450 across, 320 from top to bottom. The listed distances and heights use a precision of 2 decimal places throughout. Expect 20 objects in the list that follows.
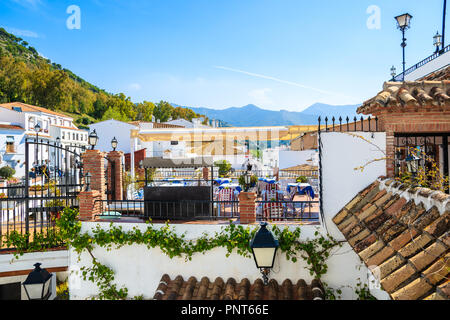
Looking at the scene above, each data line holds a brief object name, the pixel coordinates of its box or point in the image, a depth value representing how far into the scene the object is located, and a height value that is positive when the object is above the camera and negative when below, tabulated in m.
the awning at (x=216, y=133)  11.64 +1.07
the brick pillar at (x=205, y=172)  12.80 -0.58
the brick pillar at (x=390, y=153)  5.18 +0.08
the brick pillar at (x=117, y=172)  9.10 -0.36
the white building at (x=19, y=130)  29.88 +3.71
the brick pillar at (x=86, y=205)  6.12 -0.93
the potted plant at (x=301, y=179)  11.55 -0.85
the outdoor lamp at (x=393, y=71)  19.06 +5.77
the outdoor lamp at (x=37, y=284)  3.68 -1.56
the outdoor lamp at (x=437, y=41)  14.13 +5.85
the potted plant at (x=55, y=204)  7.45 -1.17
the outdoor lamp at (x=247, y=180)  6.03 -0.45
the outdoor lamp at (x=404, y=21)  10.59 +5.04
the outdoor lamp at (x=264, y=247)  4.66 -1.43
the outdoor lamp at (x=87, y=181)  6.30 -0.43
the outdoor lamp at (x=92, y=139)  7.20 +0.55
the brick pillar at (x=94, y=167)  7.05 -0.15
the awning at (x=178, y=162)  7.19 -0.06
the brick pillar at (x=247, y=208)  5.84 -0.99
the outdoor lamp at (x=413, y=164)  4.30 -0.11
